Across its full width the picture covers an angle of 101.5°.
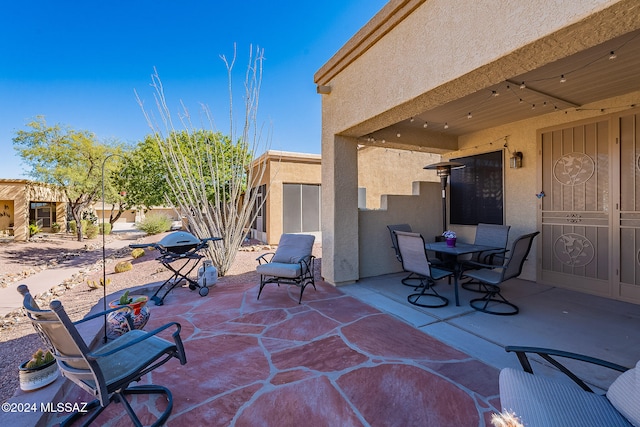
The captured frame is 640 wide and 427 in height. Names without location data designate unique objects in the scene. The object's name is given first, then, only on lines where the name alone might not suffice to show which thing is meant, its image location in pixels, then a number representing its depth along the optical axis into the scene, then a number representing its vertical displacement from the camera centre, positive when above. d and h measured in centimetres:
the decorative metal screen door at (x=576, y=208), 429 +6
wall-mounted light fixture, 524 +104
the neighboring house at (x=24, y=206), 1595 +70
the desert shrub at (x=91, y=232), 1638 -106
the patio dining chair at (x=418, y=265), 388 -81
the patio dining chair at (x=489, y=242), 470 -58
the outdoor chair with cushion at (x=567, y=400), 129 -101
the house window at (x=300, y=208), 1047 +23
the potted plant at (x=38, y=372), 201 -123
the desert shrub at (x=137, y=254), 913 -137
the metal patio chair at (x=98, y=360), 151 -103
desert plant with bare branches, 552 +138
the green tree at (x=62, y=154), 1373 +324
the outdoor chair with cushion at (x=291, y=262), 428 -88
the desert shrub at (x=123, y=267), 707 -143
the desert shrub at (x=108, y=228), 1850 -93
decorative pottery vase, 286 -116
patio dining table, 410 -61
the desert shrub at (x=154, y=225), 1625 -64
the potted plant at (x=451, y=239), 460 -47
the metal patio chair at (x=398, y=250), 489 -68
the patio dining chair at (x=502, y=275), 356 -91
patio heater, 516 +87
